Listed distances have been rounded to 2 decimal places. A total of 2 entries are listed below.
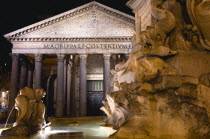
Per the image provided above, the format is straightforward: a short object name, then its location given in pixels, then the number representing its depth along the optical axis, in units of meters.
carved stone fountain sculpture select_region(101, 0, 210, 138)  3.31
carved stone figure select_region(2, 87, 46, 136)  4.61
